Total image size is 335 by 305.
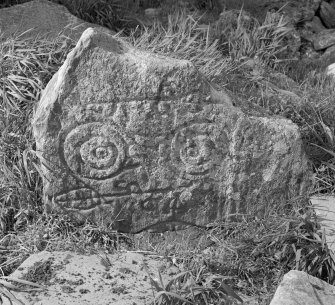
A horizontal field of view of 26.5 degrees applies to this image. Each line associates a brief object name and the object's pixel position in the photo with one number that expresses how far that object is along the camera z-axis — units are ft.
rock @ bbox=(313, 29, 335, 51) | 19.49
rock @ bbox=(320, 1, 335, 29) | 20.88
